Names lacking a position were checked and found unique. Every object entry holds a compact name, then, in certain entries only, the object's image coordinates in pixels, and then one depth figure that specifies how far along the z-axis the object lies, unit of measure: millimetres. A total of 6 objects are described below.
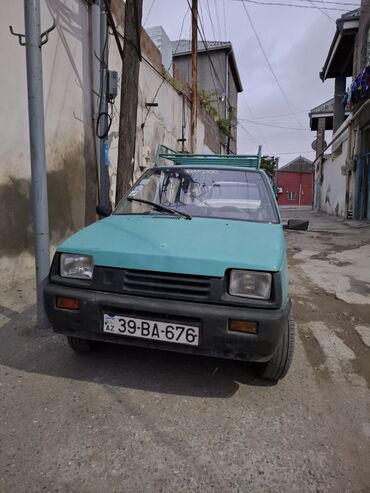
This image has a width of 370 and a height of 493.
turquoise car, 2371
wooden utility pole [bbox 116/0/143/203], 5660
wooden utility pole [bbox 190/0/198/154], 12164
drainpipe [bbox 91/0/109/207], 6190
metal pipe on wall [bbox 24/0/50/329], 3299
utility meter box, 6219
